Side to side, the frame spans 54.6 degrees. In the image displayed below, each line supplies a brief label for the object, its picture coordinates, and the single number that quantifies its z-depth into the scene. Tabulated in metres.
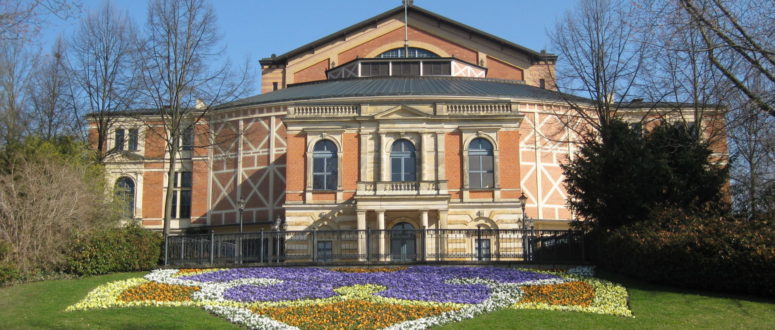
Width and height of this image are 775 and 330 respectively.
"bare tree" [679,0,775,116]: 15.23
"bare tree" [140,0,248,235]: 34.81
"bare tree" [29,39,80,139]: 36.16
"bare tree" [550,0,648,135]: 31.55
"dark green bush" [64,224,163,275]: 23.91
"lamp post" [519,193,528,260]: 26.38
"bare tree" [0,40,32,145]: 33.38
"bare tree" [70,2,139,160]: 36.31
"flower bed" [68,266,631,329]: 16.95
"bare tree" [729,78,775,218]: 16.05
